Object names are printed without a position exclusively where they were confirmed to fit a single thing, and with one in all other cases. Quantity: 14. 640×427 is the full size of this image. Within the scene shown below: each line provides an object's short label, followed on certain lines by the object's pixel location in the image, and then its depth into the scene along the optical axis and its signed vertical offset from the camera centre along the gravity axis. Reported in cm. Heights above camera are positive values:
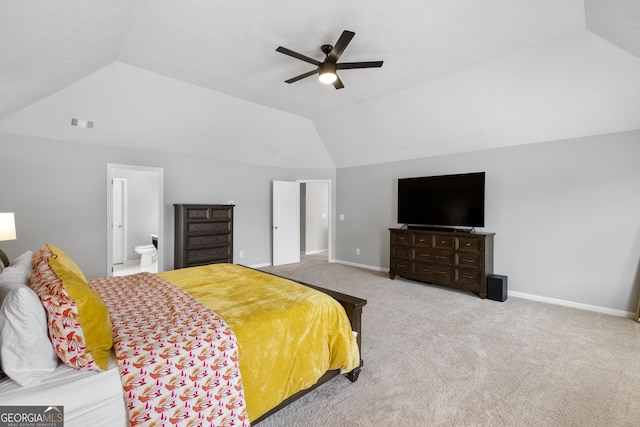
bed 125 -72
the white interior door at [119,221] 661 -24
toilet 629 -91
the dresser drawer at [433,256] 468 -72
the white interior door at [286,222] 664 -23
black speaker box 418 -108
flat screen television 464 +22
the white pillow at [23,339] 120 -54
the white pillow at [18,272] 159 -36
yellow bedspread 170 -79
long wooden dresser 437 -72
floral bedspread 136 -78
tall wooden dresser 496 -41
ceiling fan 273 +150
